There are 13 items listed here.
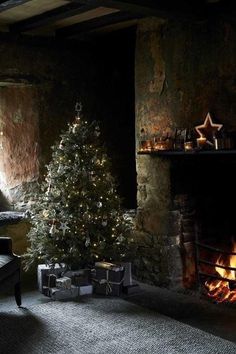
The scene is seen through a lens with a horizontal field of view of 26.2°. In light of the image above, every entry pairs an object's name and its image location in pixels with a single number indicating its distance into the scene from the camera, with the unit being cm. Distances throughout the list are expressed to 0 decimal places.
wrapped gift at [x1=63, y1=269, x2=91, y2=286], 487
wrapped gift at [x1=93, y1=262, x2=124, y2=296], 482
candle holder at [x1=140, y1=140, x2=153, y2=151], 501
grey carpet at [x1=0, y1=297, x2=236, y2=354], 354
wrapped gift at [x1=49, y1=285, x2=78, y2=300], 472
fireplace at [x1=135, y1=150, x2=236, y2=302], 498
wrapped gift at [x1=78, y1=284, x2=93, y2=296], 483
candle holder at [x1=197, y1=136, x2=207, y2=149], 438
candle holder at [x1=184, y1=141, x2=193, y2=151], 448
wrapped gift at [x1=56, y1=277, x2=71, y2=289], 475
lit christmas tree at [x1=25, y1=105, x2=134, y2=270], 489
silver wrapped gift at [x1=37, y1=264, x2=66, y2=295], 491
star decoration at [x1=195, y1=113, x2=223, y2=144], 440
